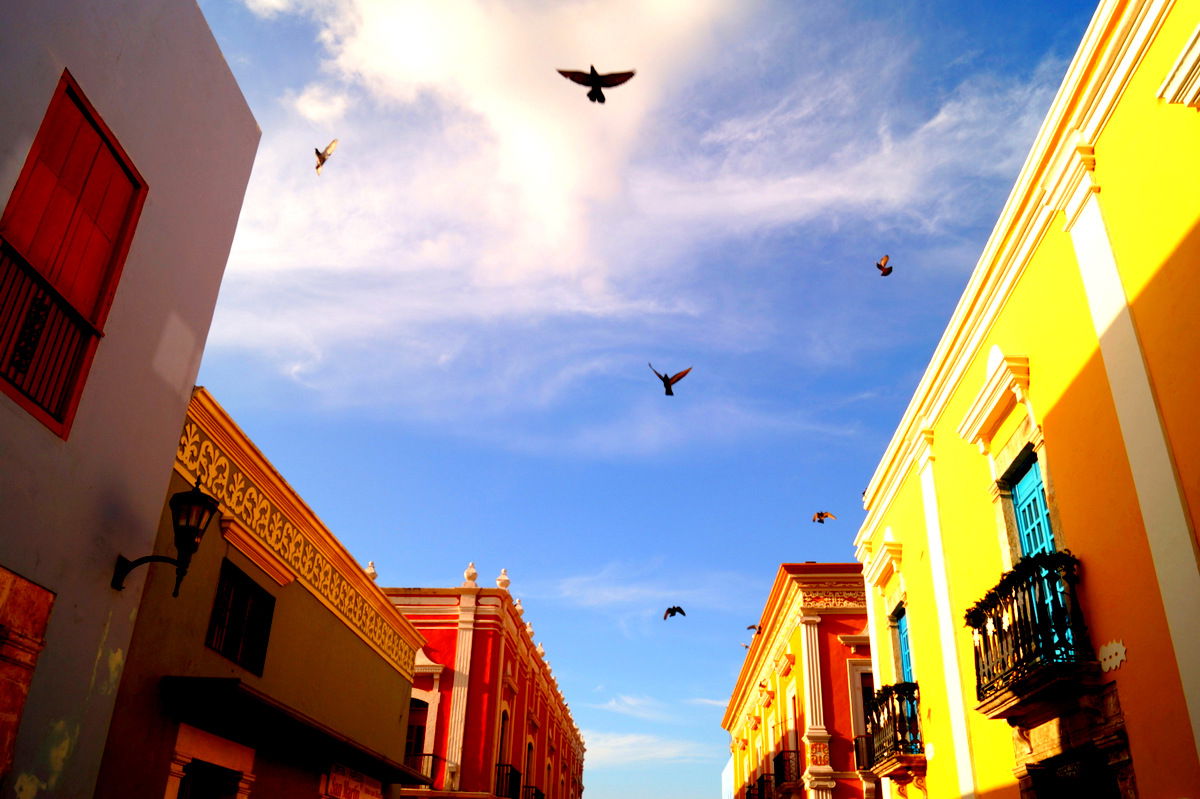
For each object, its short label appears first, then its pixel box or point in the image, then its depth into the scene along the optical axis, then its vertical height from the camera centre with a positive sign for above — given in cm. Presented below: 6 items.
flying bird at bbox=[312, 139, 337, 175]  966 +685
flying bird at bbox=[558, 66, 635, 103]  756 +592
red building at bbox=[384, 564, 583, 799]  2012 +358
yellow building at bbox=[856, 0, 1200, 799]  543 +294
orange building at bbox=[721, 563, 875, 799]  1800 +371
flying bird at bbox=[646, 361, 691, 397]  1086 +529
